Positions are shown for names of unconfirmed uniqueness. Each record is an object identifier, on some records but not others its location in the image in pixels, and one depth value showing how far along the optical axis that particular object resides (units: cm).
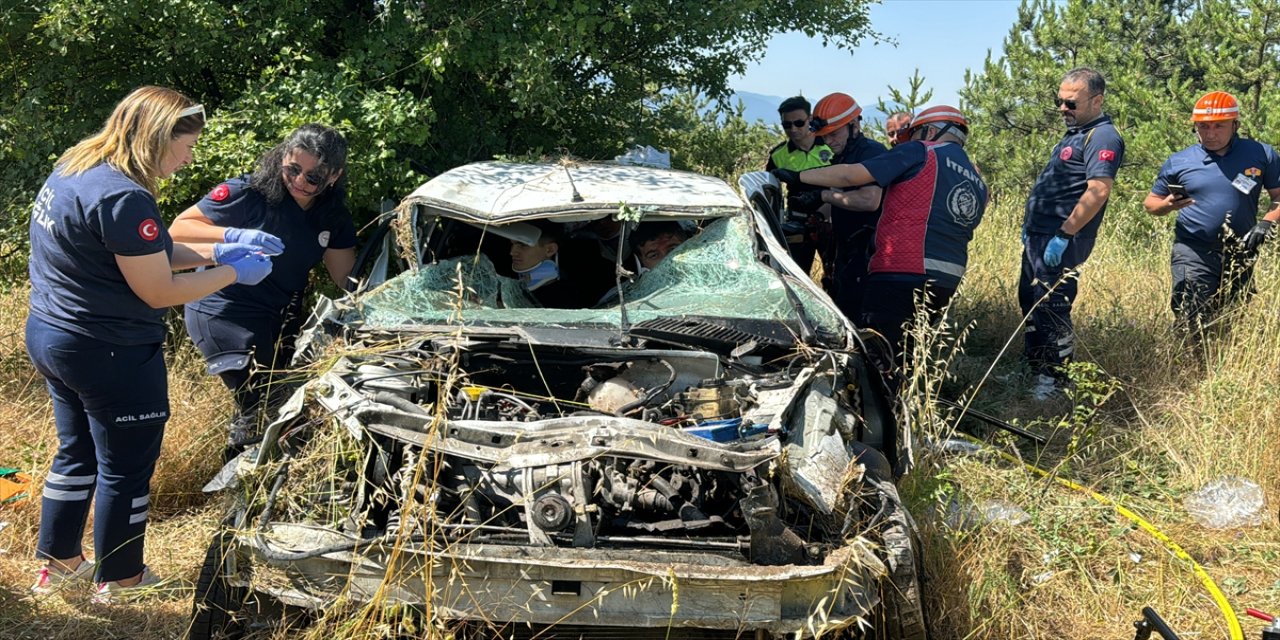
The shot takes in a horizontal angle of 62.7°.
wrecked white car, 299
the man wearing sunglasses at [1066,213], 604
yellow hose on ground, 364
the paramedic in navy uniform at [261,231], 467
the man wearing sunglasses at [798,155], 670
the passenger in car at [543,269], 518
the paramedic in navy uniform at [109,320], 363
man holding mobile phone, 636
